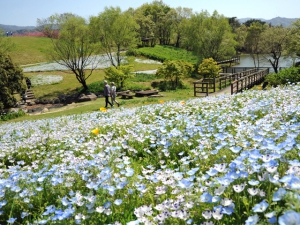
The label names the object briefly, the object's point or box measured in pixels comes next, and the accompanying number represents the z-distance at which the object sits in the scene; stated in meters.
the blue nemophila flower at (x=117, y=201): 2.49
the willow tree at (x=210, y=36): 43.97
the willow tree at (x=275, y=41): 40.12
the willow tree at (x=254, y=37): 51.03
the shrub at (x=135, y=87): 27.30
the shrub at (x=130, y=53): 41.45
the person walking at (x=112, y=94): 17.02
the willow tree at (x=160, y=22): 70.69
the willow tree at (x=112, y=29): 31.62
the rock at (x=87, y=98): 24.55
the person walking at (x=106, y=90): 16.62
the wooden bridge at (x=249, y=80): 22.39
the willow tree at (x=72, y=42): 28.70
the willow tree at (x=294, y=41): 33.22
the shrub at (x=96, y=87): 28.84
